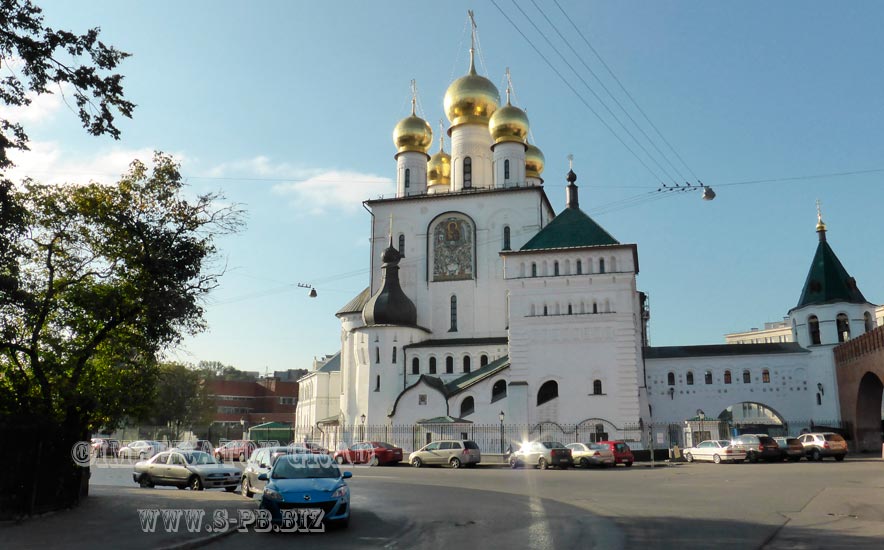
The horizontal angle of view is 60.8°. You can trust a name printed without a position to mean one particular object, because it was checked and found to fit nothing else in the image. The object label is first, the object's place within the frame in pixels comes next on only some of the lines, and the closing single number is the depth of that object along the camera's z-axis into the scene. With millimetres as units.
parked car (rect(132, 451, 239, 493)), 19844
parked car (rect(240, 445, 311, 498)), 17812
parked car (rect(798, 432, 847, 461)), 31484
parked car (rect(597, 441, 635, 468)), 30344
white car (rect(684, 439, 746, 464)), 31902
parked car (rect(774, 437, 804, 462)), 31922
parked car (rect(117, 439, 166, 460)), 35469
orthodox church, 41094
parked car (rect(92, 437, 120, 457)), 42278
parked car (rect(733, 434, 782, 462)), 31612
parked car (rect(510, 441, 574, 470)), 29234
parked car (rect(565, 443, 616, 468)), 29406
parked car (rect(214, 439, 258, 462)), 37541
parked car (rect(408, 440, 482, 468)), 30969
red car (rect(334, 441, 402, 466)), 33250
